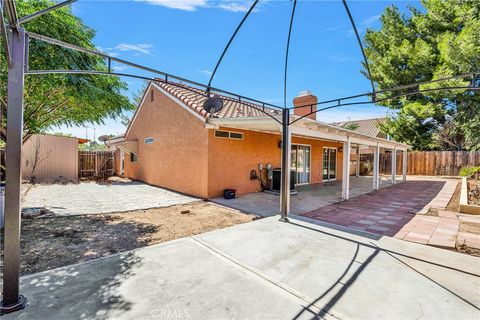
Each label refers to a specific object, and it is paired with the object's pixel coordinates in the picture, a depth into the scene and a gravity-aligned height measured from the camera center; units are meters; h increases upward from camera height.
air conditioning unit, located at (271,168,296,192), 10.80 -0.99
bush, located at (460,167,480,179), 13.25 -0.79
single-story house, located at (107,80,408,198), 9.23 +0.66
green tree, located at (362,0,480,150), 16.81 +7.39
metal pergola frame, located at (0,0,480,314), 2.53 -0.02
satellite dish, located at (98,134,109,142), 20.37 +1.57
